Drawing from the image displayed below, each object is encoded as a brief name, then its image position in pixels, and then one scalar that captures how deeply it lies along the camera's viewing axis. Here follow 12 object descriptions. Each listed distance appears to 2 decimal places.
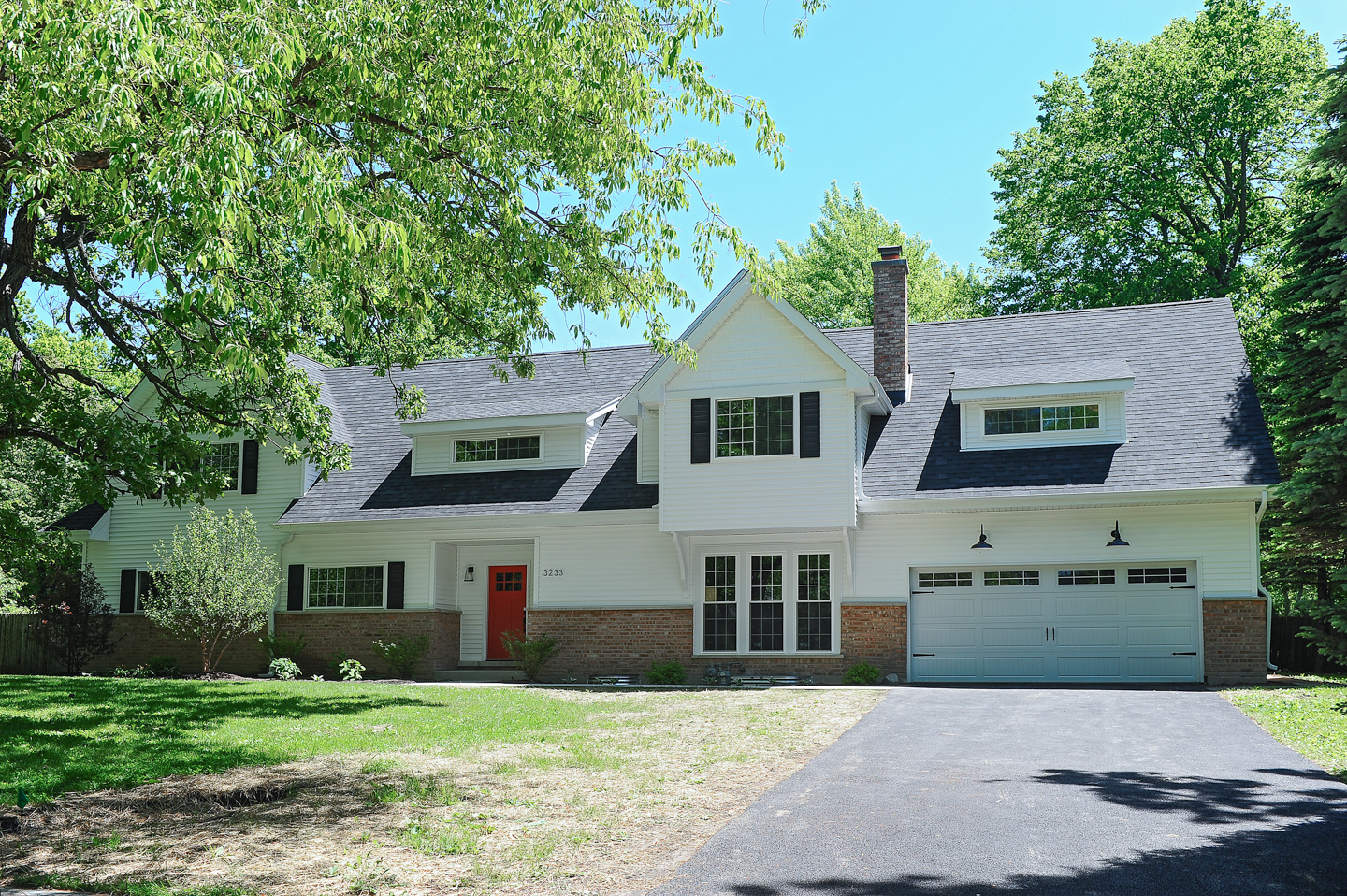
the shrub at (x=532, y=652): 21.67
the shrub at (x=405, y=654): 22.11
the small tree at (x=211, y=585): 20.70
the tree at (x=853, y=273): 42.97
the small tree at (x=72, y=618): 23.14
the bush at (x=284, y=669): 22.20
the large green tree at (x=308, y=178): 7.11
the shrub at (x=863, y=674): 19.81
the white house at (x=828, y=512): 19.31
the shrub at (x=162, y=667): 23.18
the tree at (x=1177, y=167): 32.59
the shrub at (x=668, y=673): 20.83
